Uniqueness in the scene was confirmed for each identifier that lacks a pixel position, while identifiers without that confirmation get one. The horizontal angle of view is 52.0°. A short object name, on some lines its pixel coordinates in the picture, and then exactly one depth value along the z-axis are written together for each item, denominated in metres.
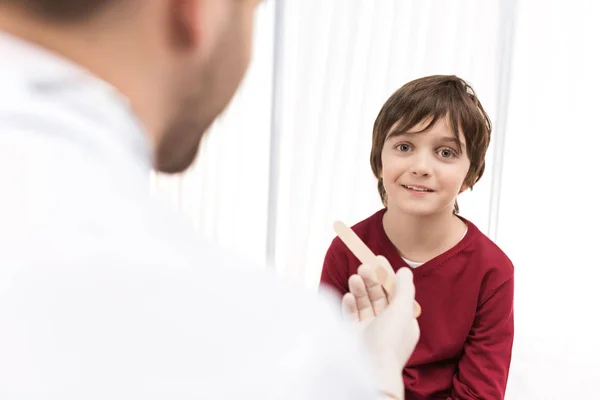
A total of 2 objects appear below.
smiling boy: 0.98
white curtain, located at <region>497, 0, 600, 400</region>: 1.74
